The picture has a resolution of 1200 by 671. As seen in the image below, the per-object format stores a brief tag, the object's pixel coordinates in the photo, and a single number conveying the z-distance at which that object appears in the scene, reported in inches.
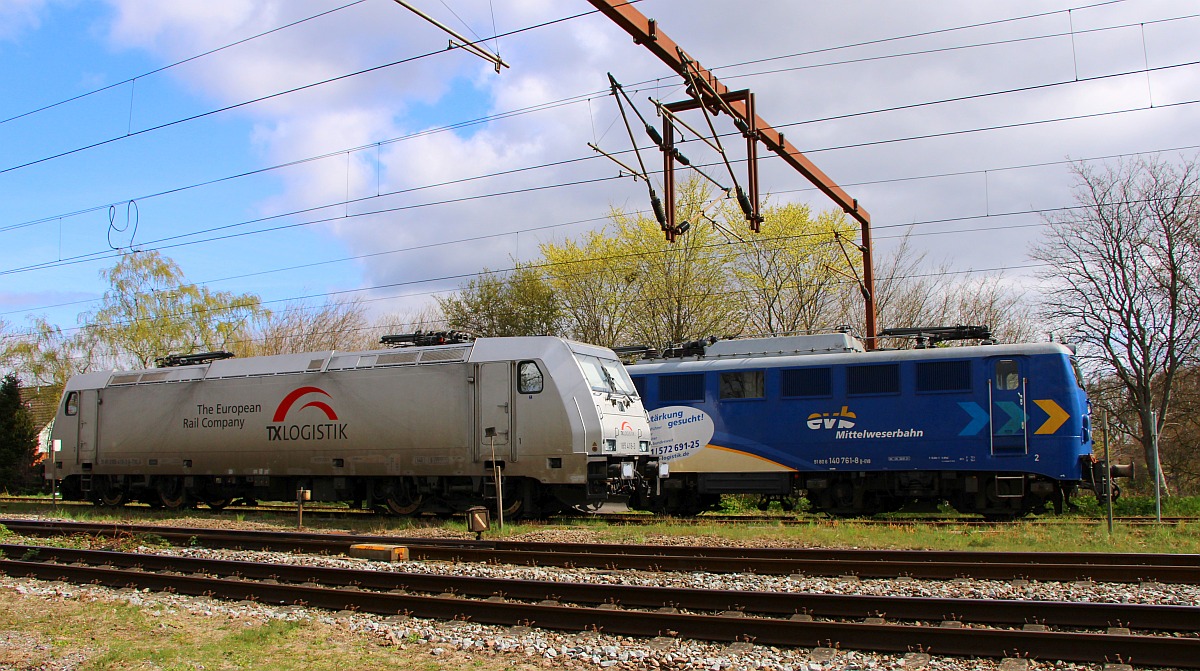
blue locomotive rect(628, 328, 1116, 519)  630.5
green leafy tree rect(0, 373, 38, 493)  1202.6
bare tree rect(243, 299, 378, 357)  1755.7
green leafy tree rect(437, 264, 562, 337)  1510.8
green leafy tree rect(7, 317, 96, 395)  1817.2
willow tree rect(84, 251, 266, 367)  1621.6
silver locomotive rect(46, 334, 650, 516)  629.9
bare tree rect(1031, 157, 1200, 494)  1008.2
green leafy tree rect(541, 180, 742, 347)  1307.8
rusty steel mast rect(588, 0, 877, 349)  445.7
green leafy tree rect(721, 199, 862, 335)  1250.0
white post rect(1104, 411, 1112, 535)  513.0
